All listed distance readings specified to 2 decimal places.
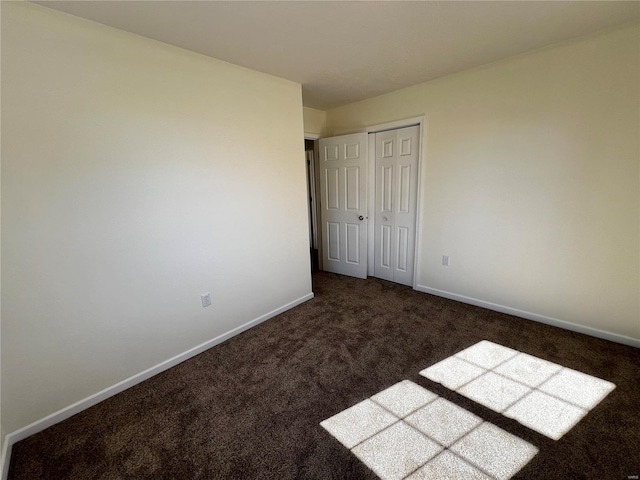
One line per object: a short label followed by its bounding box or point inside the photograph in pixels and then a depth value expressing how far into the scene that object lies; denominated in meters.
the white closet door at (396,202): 3.29
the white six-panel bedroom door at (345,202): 3.63
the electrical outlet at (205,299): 2.34
